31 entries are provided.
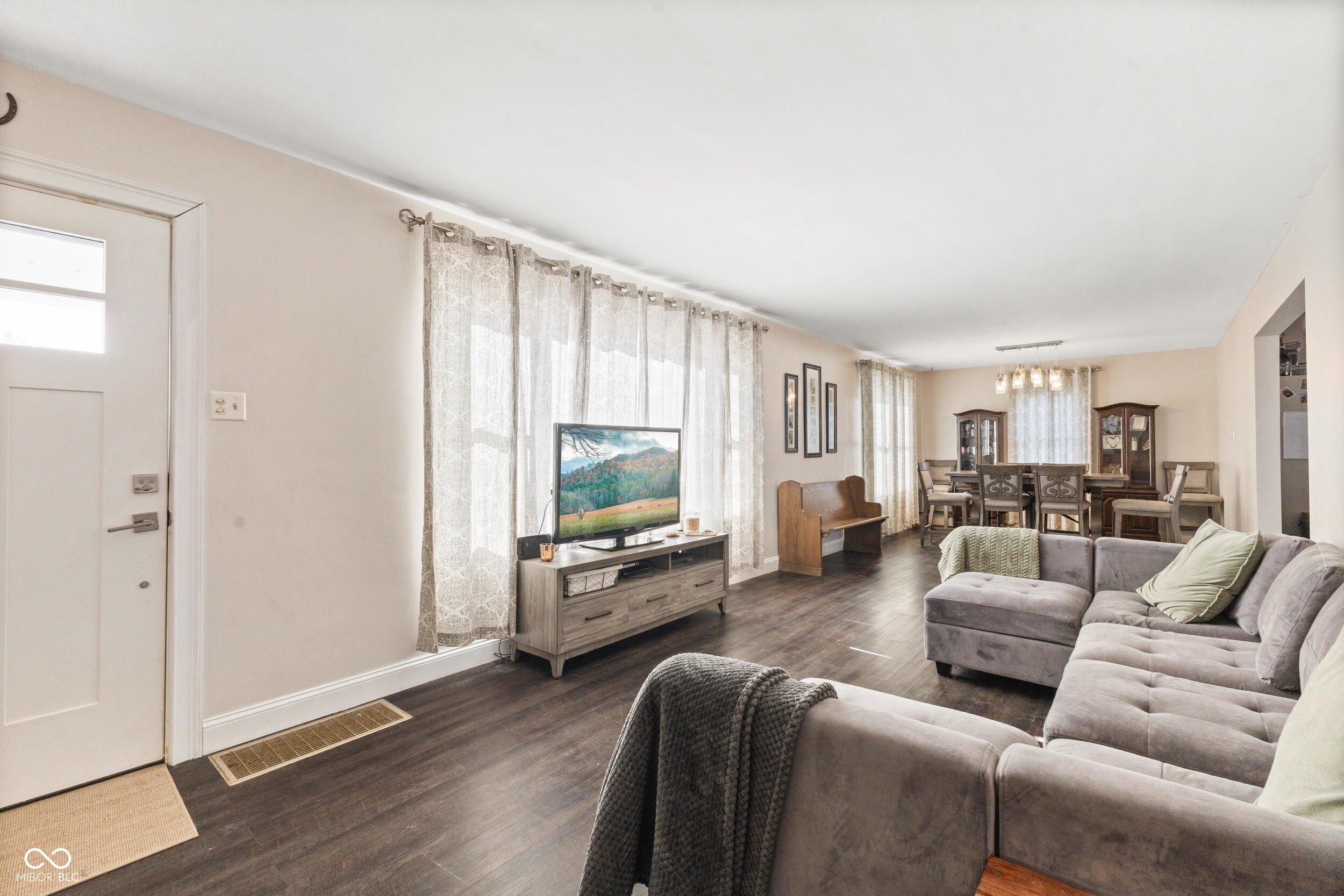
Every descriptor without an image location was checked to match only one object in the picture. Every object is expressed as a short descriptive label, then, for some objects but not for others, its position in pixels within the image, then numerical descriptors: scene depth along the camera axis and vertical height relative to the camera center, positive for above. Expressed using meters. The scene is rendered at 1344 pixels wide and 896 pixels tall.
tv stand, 3.01 -0.87
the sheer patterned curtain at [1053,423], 7.78 +0.42
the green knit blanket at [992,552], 3.31 -0.61
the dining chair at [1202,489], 6.18 -0.46
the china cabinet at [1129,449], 7.07 +0.04
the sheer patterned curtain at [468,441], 2.85 +0.08
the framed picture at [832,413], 6.68 +0.48
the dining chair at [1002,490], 6.11 -0.41
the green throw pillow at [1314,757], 0.91 -0.56
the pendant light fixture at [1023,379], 6.17 +0.83
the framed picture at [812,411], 6.21 +0.49
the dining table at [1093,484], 6.40 -0.38
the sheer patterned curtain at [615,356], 3.78 +0.69
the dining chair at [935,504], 6.82 -0.66
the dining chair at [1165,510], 5.64 -0.62
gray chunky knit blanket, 1.02 -0.63
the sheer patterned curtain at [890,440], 7.41 +0.19
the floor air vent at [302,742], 2.13 -1.18
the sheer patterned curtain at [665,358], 4.20 +0.75
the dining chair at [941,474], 8.68 -0.34
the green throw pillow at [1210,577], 2.36 -0.55
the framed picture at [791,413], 5.84 +0.43
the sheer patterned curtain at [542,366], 3.28 +0.55
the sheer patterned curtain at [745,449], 4.92 +0.04
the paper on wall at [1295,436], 5.21 +0.14
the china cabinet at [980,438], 8.41 +0.23
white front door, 1.88 -0.11
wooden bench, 5.40 -0.71
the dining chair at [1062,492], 5.86 -0.42
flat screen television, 3.29 -0.17
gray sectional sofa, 0.76 -0.58
